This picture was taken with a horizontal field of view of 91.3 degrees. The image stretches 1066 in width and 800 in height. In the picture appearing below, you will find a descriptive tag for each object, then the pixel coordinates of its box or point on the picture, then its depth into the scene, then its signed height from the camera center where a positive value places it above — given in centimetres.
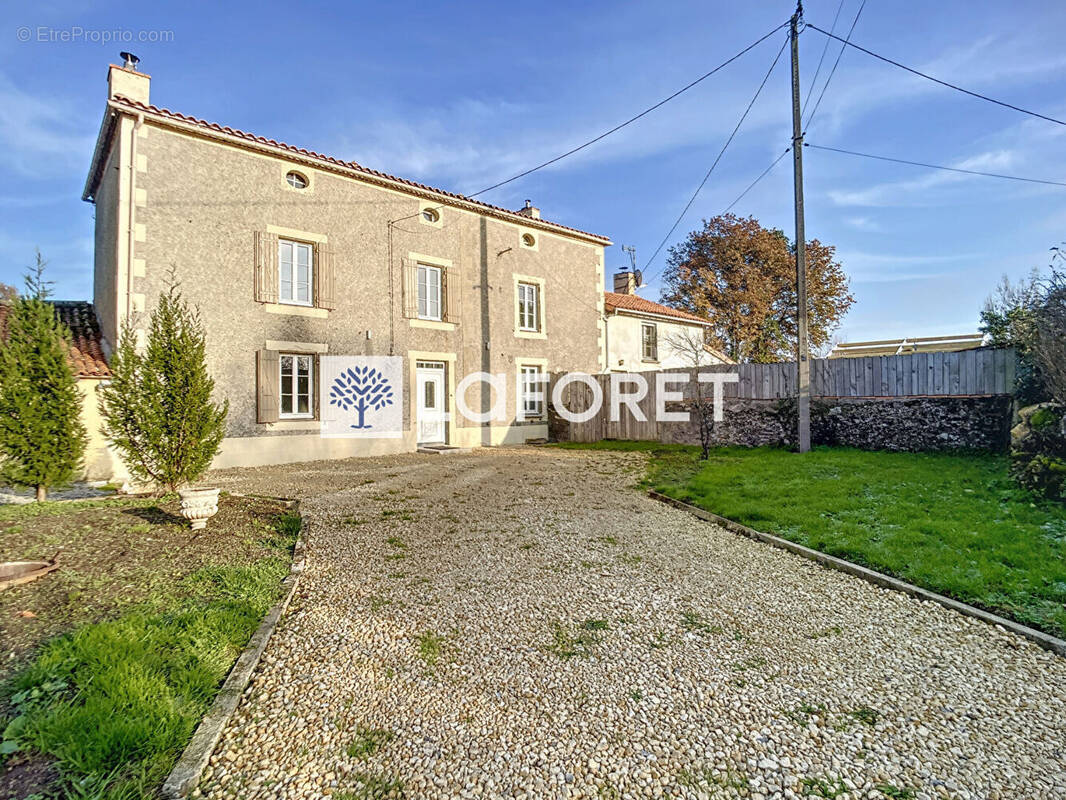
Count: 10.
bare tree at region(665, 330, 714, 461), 1127 -18
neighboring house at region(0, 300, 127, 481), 894 -4
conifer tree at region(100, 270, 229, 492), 636 +5
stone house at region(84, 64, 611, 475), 952 +306
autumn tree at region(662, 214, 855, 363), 2598 +594
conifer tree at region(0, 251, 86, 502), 615 +12
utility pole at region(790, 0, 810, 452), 1043 +210
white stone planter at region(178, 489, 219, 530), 538 -100
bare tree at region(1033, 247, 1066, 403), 645 +87
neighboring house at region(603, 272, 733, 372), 1886 +278
